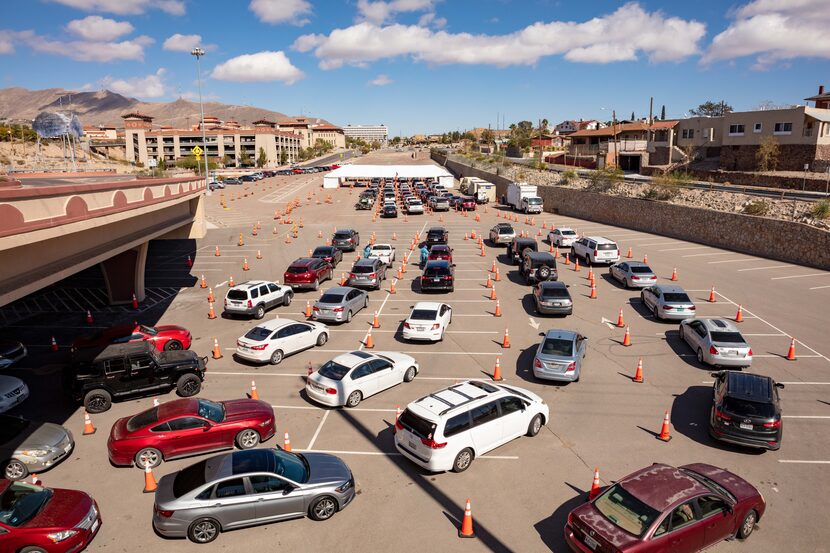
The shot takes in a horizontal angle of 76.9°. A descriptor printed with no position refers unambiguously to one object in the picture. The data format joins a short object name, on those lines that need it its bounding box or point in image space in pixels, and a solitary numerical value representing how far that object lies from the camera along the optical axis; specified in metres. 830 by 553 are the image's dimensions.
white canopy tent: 81.19
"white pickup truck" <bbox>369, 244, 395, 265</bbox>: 30.12
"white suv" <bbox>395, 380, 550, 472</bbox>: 10.55
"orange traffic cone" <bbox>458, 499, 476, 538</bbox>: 8.78
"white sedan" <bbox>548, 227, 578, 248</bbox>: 35.09
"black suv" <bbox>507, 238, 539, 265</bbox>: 30.53
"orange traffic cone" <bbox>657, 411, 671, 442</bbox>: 12.07
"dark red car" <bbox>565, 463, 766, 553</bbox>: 7.67
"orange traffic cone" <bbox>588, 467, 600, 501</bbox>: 9.45
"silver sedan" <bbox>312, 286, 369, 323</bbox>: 20.61
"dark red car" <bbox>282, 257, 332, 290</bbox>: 25.66
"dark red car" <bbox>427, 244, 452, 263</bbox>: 29.61
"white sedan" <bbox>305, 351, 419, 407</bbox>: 13.77
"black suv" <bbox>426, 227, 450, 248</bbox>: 35.53
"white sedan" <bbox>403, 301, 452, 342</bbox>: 18.56
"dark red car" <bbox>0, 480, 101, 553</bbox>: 8.21
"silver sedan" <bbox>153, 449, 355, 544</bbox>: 8.83
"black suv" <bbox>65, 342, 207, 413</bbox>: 14.23
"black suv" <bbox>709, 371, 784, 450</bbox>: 11.27
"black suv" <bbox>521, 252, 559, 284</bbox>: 25.77
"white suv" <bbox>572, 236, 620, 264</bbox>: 29.95
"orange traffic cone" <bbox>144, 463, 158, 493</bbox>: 10.36
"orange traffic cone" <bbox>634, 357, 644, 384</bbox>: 15.41
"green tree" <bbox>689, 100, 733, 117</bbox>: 139.25
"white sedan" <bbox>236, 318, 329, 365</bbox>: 16.81
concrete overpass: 10.46
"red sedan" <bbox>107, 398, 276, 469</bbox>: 11.22
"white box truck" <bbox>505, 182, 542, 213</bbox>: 51.70
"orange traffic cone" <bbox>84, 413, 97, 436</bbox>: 12.92
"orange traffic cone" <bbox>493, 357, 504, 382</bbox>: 15.49
